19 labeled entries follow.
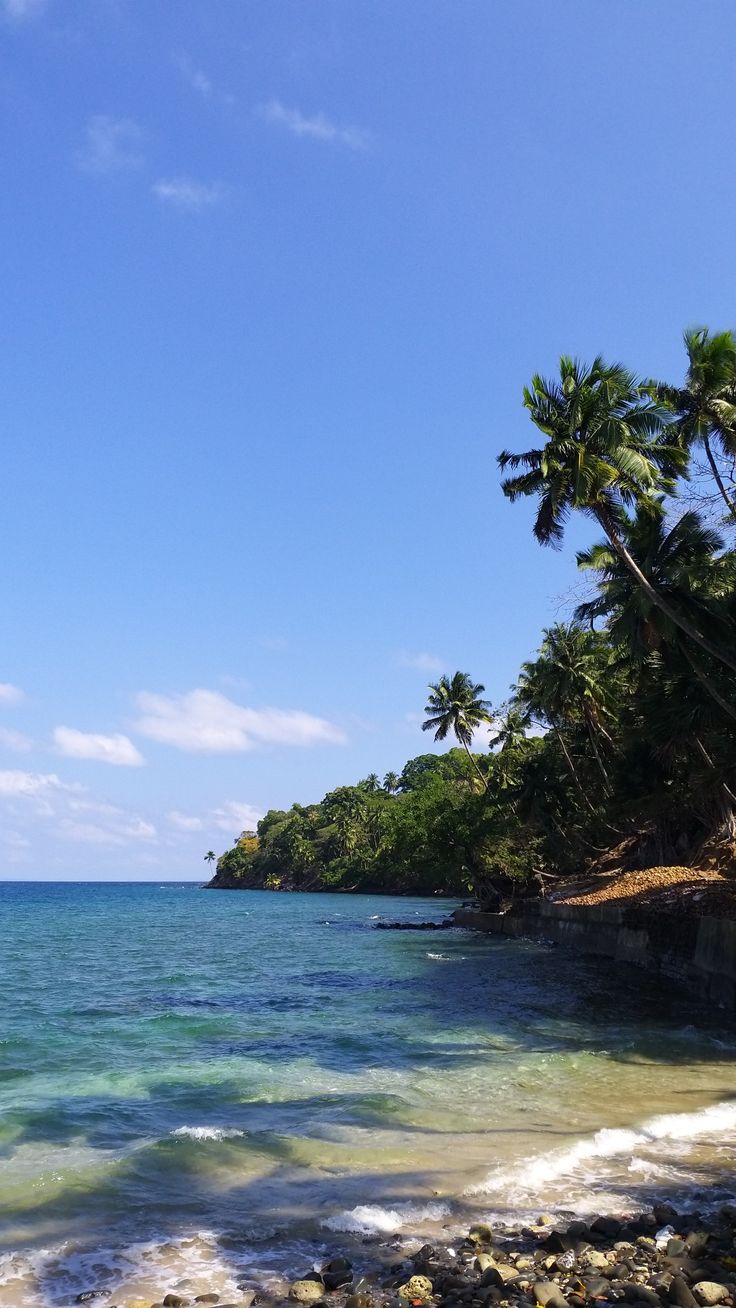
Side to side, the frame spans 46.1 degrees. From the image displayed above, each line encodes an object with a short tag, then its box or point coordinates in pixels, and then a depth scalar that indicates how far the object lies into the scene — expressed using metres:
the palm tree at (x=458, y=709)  72.12
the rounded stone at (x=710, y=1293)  6.35
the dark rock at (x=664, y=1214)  8.05
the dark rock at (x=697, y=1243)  7.32
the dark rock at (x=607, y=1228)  7.84
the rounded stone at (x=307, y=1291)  6.88
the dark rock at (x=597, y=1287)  6.52
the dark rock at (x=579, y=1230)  7.79
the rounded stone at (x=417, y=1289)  6.72
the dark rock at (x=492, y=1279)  6.67
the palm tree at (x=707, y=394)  24.69
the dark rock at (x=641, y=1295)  6.27
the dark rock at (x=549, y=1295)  6.27
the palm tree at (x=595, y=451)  23.44
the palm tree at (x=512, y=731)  72.52
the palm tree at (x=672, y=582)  26.34
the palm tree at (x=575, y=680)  51.22
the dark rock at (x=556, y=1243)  7.49
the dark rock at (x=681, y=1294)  6.22
